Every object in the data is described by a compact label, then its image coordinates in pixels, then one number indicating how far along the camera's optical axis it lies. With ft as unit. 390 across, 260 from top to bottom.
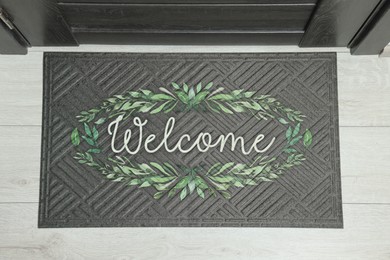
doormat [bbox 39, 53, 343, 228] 4.48
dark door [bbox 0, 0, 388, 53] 3.77
